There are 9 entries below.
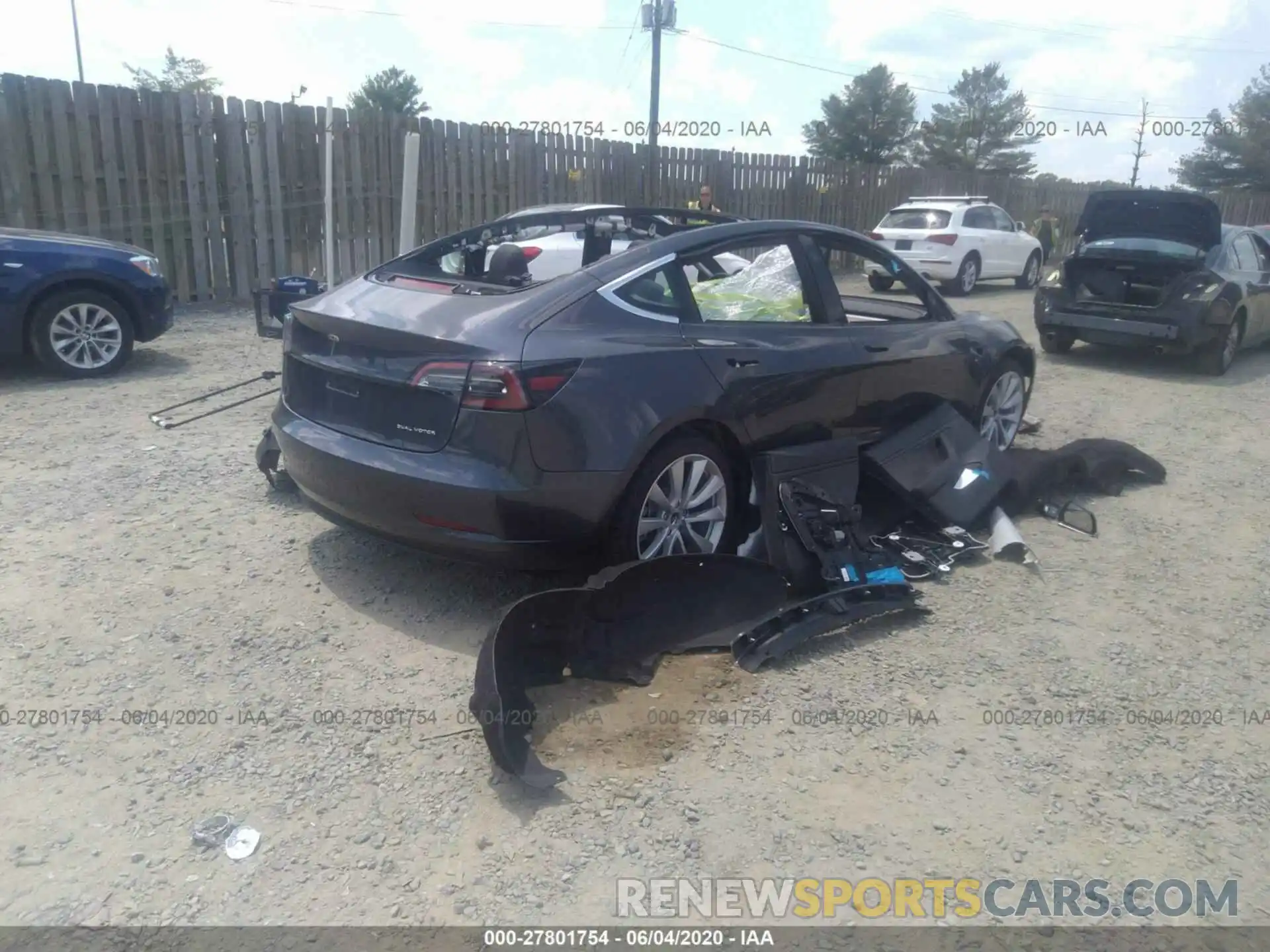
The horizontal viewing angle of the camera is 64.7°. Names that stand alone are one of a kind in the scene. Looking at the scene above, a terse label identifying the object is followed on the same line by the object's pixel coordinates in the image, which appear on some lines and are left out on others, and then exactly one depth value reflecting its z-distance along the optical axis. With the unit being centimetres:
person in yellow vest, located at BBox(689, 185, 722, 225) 1633
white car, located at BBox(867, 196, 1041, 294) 1698
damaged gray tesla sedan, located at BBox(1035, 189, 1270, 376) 1027
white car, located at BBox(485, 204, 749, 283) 525
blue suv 777
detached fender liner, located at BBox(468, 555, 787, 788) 312
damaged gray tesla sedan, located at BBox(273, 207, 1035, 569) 373
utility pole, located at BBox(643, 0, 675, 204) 2434
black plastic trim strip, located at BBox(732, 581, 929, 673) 386
